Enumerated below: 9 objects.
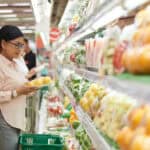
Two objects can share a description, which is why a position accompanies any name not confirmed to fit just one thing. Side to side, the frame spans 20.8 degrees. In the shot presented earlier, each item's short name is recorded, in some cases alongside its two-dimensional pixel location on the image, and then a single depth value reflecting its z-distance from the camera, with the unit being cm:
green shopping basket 400
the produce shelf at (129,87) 128
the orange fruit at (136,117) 148
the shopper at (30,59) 894
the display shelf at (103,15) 172
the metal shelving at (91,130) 213
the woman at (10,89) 405
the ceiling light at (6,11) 1333
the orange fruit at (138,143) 136
